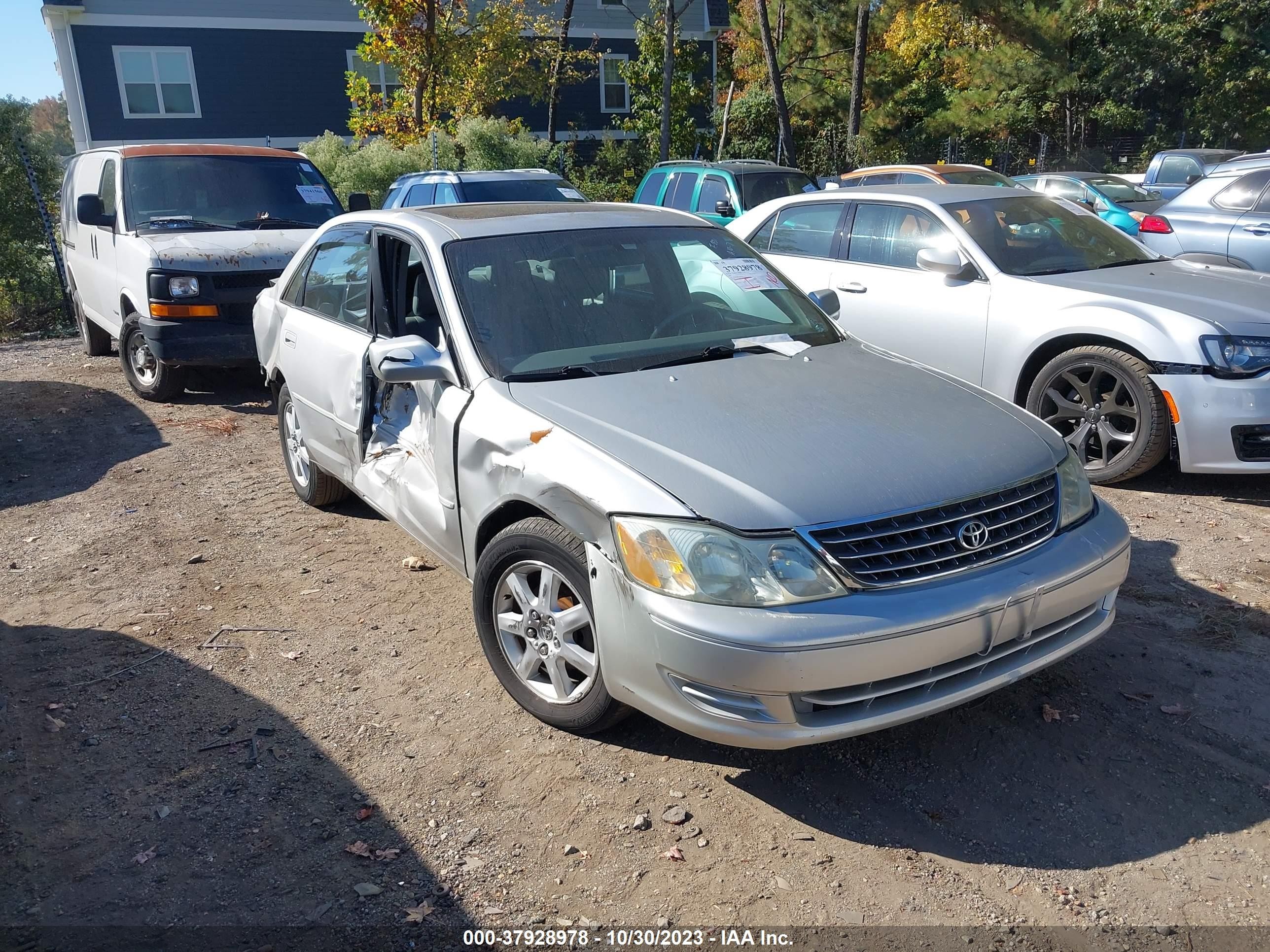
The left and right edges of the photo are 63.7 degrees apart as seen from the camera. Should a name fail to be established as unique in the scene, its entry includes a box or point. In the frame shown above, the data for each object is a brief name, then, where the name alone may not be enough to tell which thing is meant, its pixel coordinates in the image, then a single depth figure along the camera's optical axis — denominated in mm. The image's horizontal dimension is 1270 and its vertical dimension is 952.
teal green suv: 12883
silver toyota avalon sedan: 2924
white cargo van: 8031
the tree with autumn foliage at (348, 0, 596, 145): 18266
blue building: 24312
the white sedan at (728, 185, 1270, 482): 5527
